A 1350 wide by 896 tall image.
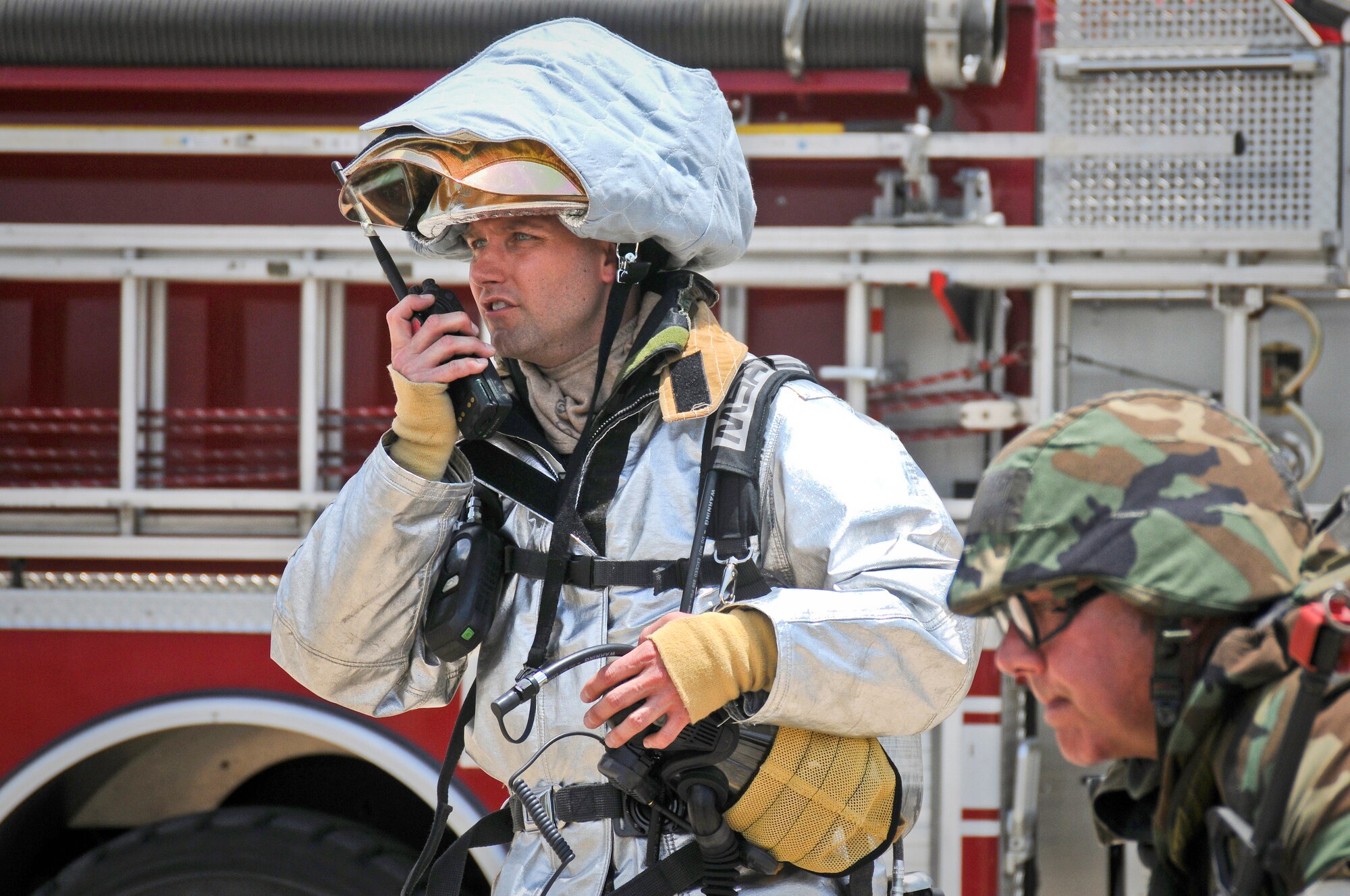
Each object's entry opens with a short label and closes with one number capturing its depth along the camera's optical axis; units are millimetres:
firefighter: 7654
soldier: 7096
